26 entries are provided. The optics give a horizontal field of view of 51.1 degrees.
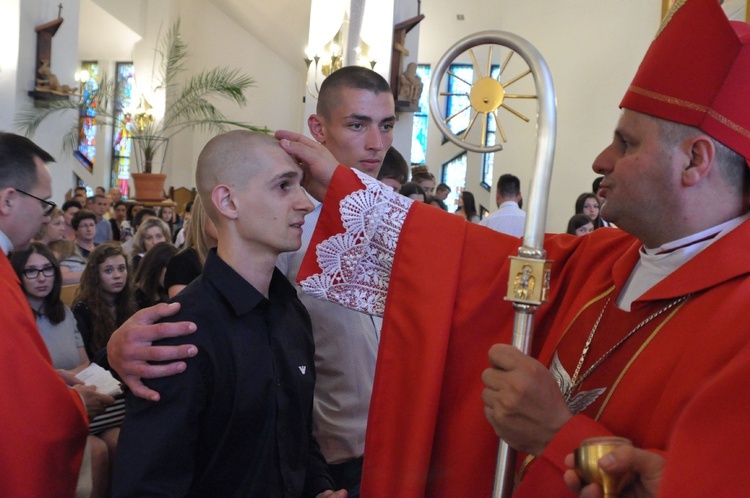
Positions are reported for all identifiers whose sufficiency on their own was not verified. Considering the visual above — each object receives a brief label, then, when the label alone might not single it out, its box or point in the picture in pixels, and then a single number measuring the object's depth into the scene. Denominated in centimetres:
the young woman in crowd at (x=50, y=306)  388
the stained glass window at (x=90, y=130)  1828
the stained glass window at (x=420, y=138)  1862
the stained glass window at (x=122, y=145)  1864
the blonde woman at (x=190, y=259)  292
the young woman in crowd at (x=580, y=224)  595
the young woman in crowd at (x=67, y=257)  620
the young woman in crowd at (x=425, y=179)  780
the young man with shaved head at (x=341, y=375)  215
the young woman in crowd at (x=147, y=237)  632
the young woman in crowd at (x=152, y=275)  471
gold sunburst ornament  161
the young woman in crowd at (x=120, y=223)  1076
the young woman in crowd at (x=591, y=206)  692
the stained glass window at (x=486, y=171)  1658
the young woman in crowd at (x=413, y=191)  568
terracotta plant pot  1292
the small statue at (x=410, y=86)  951
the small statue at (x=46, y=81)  1125
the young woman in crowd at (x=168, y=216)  1212
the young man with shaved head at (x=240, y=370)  160
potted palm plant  1149
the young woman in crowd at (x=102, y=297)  432
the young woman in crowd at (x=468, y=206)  985
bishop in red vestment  145
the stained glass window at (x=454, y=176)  1819
